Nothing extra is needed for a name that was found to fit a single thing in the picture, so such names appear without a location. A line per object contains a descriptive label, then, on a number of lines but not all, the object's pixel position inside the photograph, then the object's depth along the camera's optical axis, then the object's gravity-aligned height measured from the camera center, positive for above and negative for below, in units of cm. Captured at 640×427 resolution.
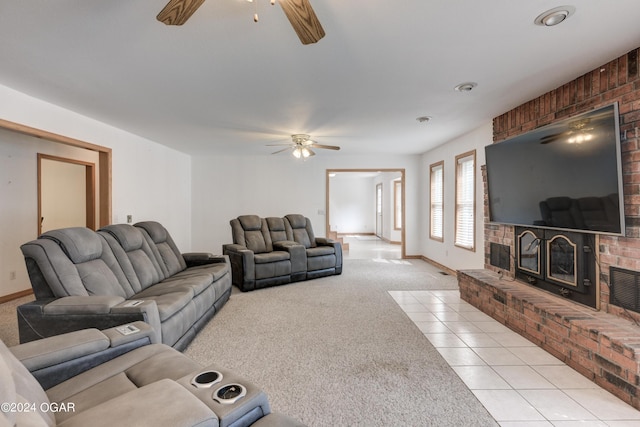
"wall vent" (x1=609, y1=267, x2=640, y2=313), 219 -56
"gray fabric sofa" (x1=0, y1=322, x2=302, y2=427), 90 -65
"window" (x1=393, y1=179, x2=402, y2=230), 948 +30
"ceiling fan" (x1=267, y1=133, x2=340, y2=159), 473 +110
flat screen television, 227 +35
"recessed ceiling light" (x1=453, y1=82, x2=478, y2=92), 285 +122
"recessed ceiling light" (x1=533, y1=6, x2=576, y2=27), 176 +119
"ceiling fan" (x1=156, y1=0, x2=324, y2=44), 136 +95
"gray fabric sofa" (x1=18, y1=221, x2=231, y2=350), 199 -60
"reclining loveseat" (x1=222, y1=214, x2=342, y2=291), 444 -62
